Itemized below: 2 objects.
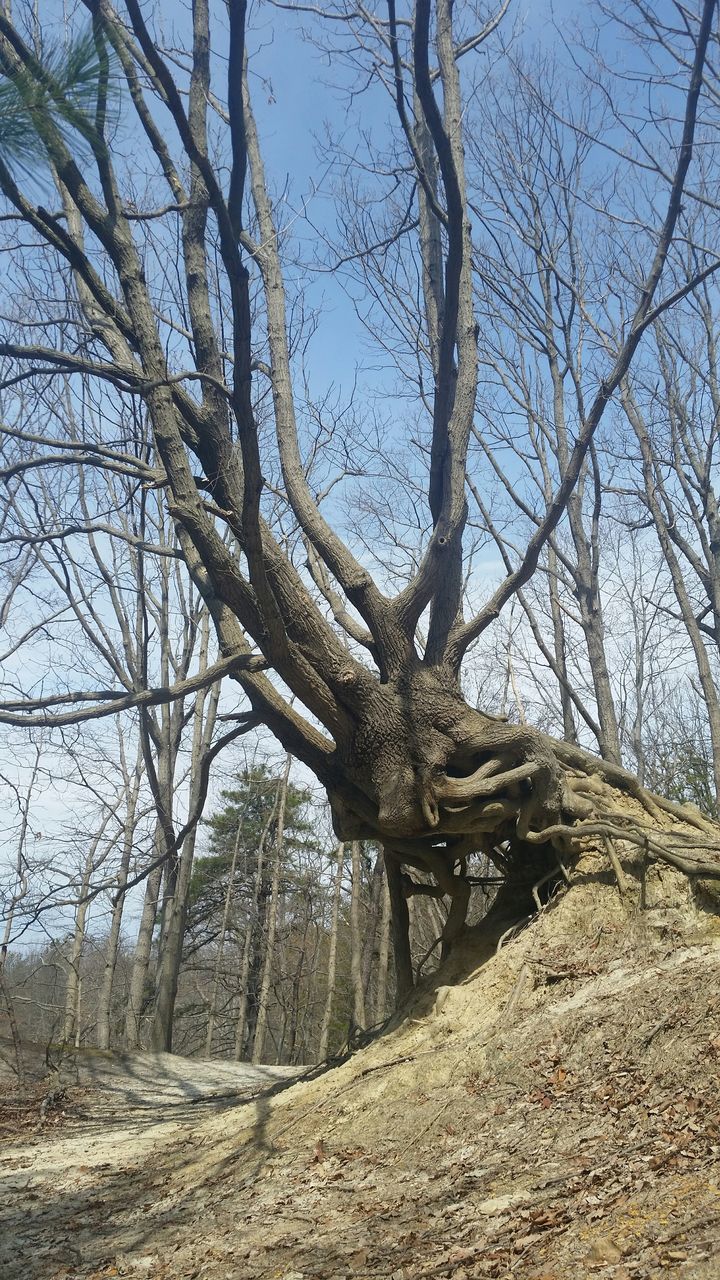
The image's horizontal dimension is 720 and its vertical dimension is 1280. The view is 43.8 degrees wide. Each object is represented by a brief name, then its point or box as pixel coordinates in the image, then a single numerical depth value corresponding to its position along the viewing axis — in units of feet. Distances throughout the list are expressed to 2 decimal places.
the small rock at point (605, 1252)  10.26
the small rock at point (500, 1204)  12.60
